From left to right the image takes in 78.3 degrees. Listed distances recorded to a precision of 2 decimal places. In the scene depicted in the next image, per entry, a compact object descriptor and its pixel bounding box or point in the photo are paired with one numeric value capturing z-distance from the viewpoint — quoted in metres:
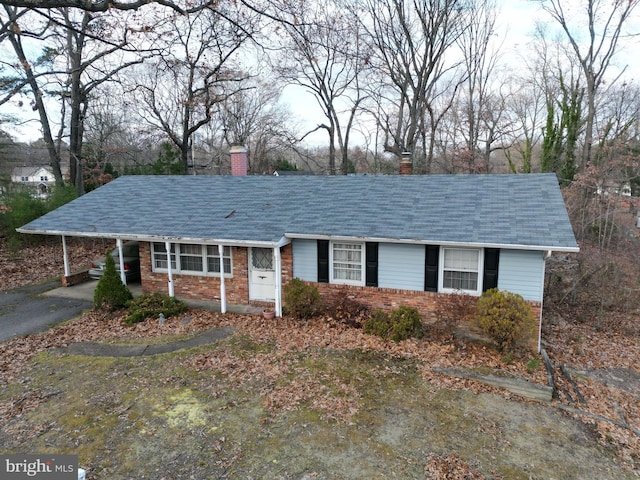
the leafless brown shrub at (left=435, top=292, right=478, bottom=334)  9.77
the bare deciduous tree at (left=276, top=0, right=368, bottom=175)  29.22
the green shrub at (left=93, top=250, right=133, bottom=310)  11.73
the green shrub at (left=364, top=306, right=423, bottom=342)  9.82
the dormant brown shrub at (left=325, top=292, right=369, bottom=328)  10.69
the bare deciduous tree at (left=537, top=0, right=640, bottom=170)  22.67
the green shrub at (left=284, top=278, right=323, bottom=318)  10.89
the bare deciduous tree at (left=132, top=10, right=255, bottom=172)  22.42
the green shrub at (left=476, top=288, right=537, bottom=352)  8.78
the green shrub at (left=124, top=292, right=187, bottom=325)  11.14
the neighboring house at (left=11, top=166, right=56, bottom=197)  62.99
